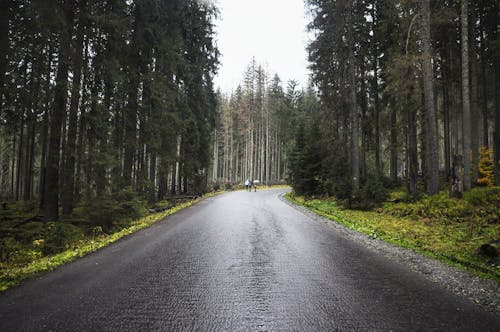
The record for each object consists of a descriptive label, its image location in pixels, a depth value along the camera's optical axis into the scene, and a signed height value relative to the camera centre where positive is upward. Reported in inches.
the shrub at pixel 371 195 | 498.0 -34.9
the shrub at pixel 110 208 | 362.9 -45.6
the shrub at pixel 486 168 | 686.5 +26.6
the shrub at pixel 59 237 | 276.2 -69.4
